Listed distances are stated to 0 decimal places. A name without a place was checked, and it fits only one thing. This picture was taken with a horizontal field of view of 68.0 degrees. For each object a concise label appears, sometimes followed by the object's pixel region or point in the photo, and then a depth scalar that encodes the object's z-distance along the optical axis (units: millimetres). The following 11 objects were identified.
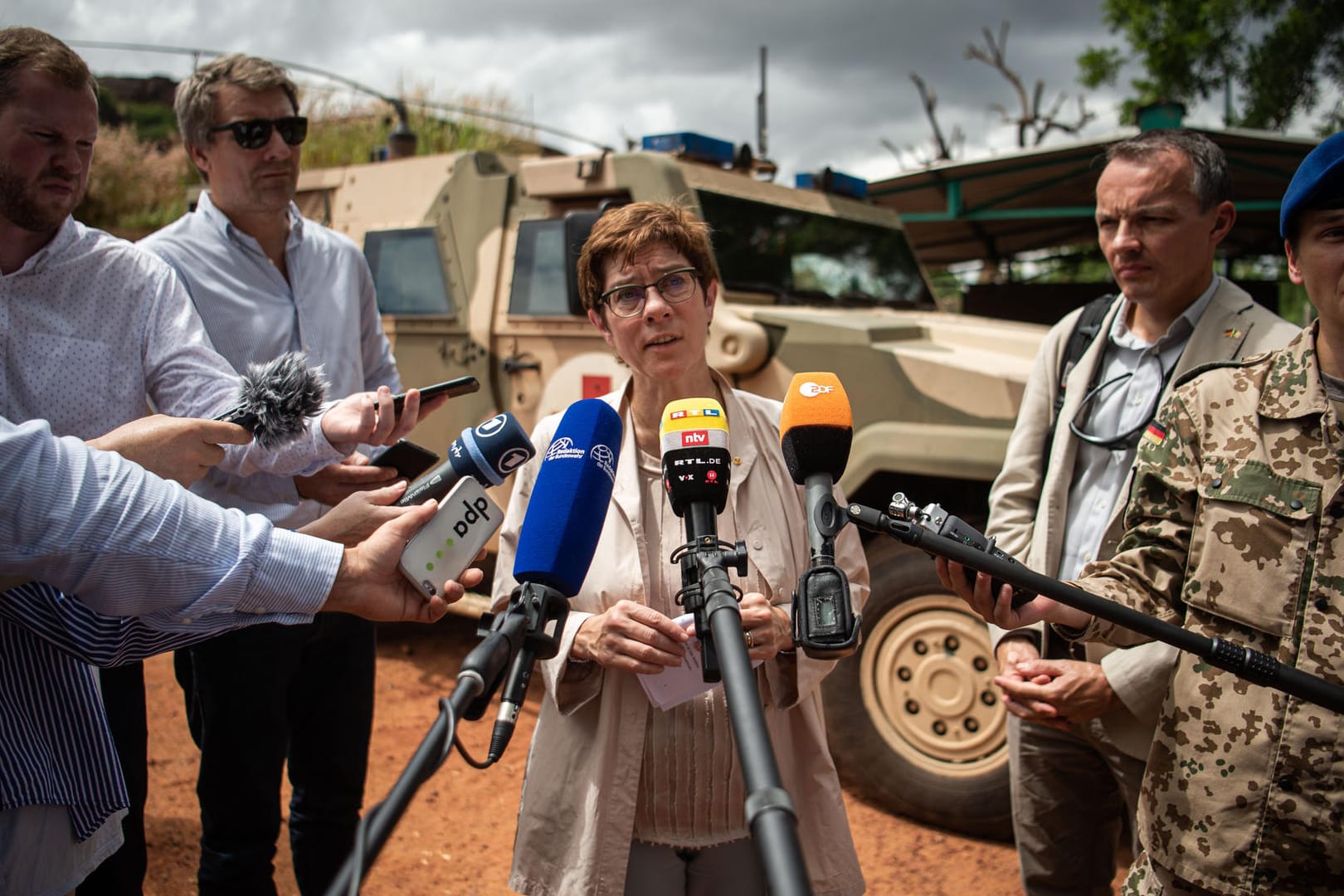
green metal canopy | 7320
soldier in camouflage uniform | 1620
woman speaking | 1974
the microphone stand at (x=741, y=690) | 872
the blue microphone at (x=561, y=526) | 1261
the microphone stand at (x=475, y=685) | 939
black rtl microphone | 1420
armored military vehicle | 3910
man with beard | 1619
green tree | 14836
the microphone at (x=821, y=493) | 1275
